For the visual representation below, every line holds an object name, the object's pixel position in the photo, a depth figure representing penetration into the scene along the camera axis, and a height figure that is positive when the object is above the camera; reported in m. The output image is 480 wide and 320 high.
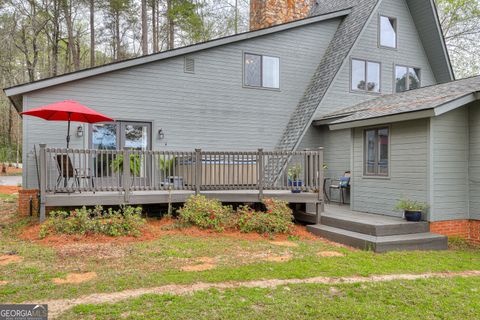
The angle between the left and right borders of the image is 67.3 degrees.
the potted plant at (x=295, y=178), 8.23 -0.50
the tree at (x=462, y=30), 19.34 +7.10
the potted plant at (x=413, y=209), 7.23 -1.05
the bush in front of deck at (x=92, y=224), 6.64 -1.25
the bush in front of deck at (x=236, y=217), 7.34 -1.25
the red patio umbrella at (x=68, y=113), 7.58 +0.97
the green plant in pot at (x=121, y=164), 7.60 -0.15
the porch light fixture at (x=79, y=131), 9.42 +0.69
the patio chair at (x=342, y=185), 10.20 -0.80
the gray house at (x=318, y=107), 7.47 +1.39
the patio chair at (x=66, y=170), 7.26 -0.26
